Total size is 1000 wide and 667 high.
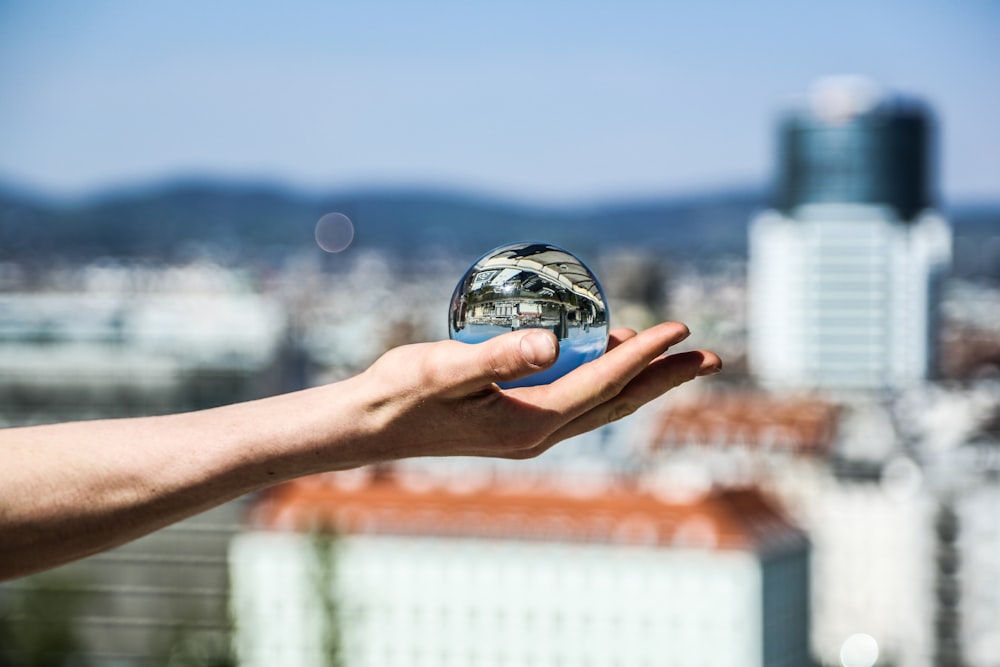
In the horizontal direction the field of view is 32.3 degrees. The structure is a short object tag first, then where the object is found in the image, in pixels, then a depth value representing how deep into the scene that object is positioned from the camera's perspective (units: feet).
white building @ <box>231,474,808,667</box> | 148.66
